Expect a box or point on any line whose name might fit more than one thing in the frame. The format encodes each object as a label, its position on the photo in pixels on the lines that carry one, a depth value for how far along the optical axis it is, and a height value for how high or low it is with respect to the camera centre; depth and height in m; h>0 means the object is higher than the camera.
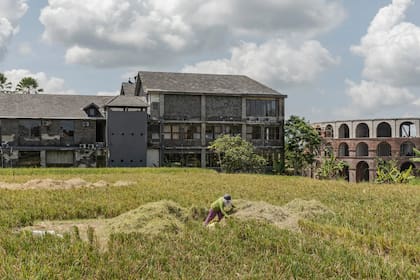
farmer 13.16 -1.65
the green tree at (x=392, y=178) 36.54 -2.07
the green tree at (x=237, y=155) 38.95 -0.01
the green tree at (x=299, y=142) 44.72 +1.26
